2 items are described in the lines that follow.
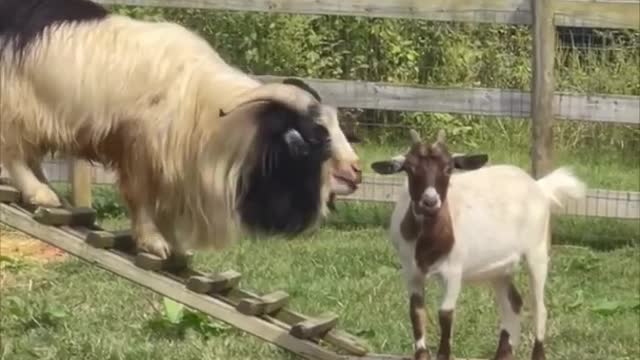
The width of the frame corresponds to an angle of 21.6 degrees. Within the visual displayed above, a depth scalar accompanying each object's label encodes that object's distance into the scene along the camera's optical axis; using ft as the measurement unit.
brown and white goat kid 20.59
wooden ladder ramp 23.62
